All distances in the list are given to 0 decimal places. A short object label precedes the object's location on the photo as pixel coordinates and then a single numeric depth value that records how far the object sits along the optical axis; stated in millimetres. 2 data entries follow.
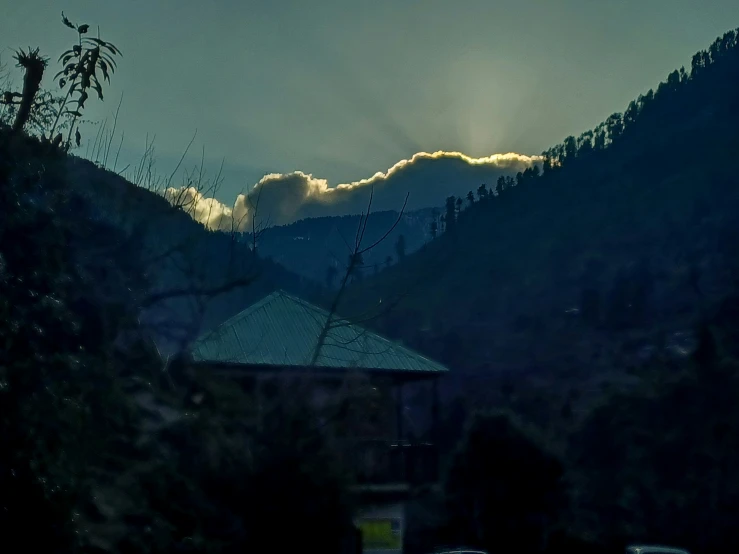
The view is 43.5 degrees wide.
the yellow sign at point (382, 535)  21438
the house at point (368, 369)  19891
